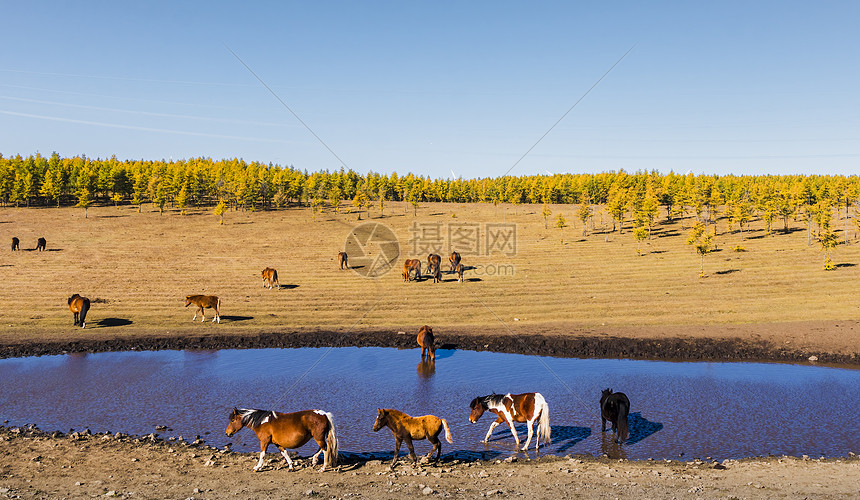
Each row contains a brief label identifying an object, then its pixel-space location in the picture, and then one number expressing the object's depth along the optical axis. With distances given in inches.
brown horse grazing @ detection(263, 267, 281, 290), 1731.1
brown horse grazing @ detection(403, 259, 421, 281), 1865.2
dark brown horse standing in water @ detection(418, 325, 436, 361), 1051.3
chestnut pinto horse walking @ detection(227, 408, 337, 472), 527.2
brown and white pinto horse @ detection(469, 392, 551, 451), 606.9
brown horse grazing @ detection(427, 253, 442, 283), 1866.4
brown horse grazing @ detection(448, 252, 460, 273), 1963.6
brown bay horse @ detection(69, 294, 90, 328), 1285.7
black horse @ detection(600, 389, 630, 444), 609.0
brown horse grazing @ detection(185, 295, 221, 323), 1371.8
